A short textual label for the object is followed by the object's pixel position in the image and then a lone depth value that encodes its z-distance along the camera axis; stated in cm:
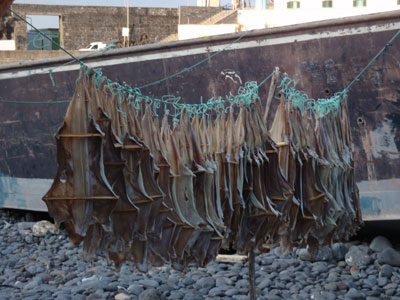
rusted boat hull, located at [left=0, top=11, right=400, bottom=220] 830
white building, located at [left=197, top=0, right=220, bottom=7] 3412
